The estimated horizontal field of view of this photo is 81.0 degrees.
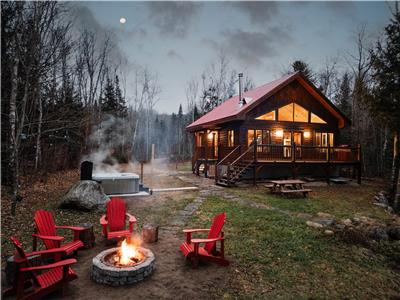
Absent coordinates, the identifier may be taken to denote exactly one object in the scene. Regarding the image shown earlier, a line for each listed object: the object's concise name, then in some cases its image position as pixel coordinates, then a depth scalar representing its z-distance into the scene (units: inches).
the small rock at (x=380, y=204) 419.7
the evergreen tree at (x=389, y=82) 466.3
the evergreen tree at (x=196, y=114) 1531.1
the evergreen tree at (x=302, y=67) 992.9
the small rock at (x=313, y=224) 262.7
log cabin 551.8
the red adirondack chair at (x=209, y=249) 170.6
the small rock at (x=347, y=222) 276.7
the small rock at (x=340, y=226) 259.1
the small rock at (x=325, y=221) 274.2
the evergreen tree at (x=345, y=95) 1074.7
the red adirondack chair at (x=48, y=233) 162.6
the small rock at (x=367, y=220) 287.6
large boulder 299.3
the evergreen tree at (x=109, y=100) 1107.3
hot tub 397.4
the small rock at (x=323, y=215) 307.1
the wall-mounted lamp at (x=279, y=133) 624.4
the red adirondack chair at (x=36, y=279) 123.3
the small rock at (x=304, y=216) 298.2
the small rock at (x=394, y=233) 257.7
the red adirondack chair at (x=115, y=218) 210.9
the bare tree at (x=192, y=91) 1553.9
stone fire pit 144.6
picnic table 414.0
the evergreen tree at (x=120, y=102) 1195.3
